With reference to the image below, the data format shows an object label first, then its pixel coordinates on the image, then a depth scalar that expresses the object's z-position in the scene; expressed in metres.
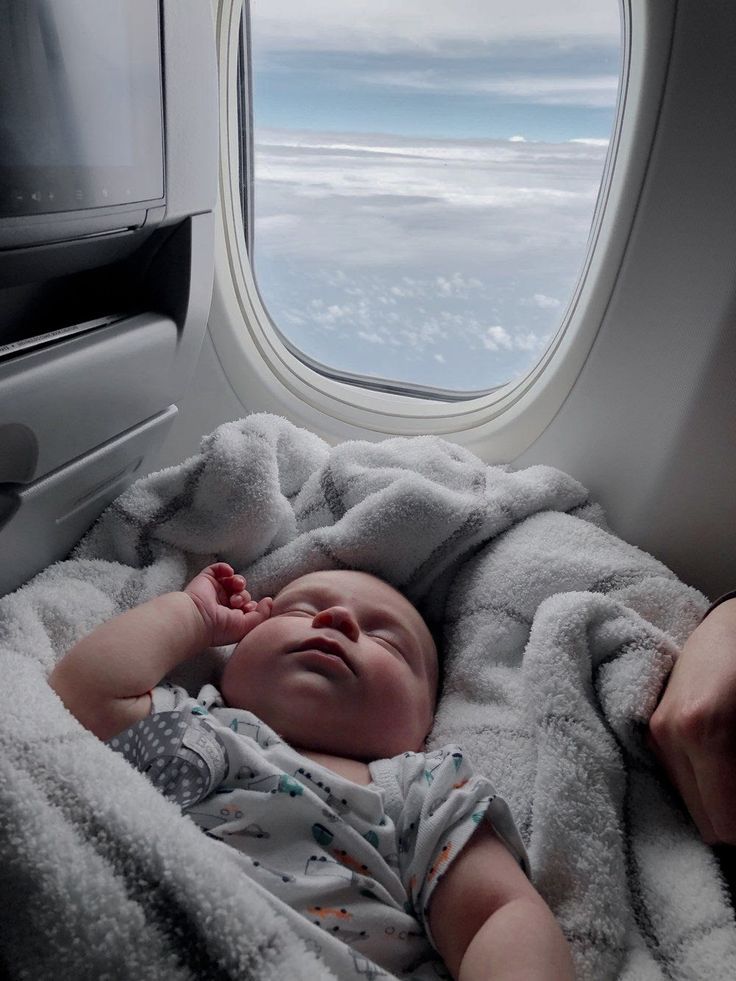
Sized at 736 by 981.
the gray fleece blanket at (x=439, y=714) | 0.55
